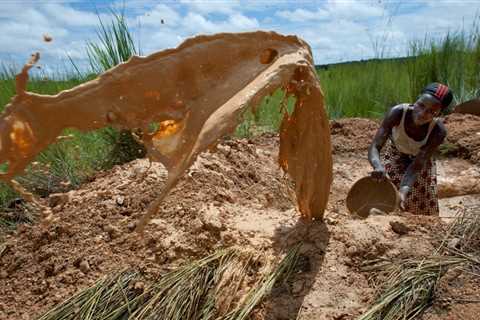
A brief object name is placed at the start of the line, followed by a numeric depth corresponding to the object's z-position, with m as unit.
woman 2.94
